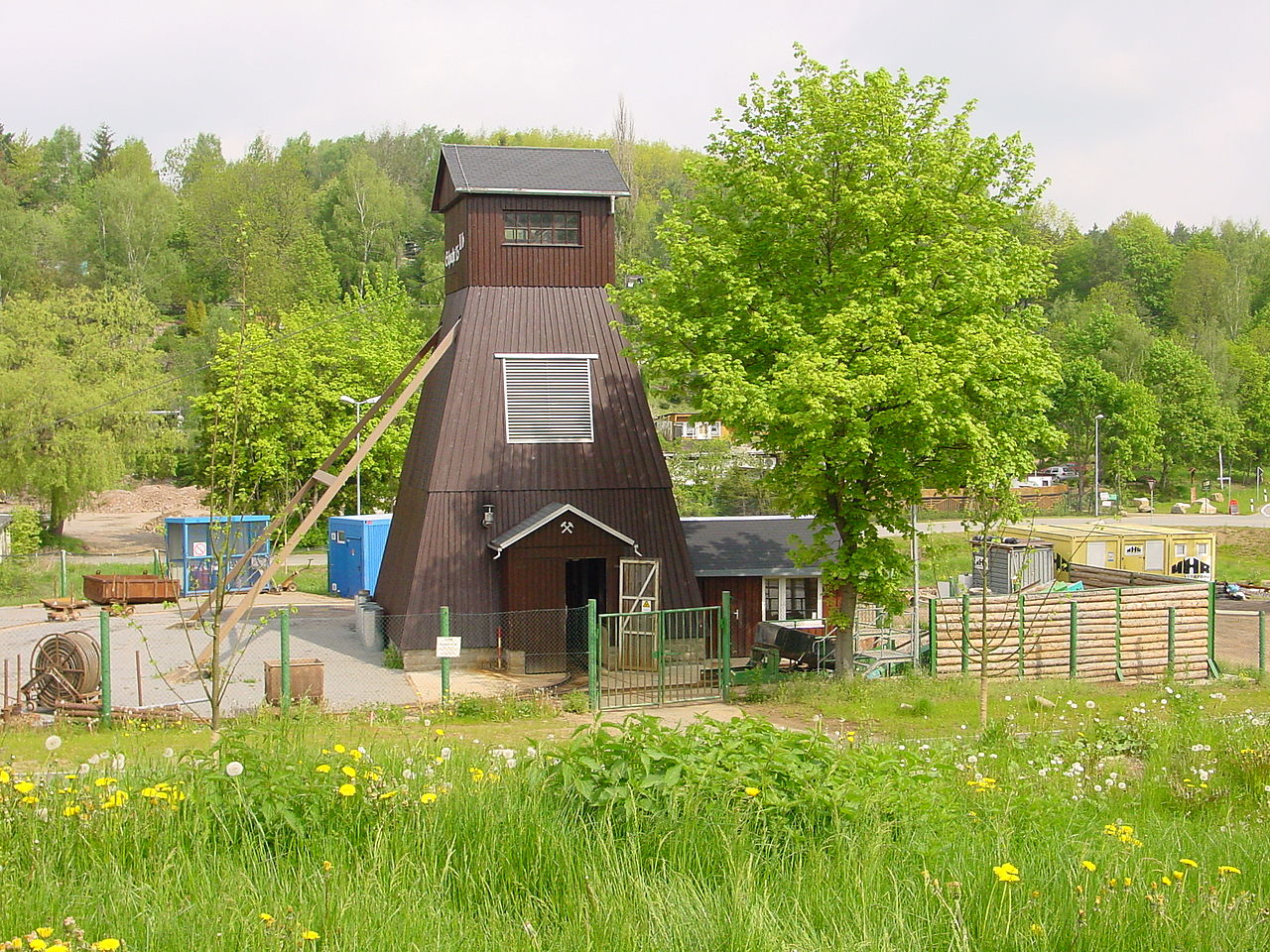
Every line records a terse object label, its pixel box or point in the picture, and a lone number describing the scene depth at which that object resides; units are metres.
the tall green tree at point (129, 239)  93.00
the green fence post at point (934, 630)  20.78
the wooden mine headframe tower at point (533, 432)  22.86
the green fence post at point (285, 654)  17.34
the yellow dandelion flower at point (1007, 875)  5.36
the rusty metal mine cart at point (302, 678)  18.19
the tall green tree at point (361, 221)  95.38
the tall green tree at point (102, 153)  124.41
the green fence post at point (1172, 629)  22.78
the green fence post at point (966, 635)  20.50
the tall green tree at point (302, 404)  45.03
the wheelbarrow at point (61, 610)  29.69
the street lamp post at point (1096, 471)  62.50
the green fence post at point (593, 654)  18.62
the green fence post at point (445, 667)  17.81
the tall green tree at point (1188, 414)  70.19
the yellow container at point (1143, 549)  39.53
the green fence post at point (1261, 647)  23.70
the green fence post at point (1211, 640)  22.84
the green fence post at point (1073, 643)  21.77
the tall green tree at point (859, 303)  18.81
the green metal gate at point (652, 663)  19.22
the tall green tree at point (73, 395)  44.81
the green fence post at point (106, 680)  16.32
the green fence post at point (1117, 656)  22.25
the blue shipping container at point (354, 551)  32.78
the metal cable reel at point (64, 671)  17.67
